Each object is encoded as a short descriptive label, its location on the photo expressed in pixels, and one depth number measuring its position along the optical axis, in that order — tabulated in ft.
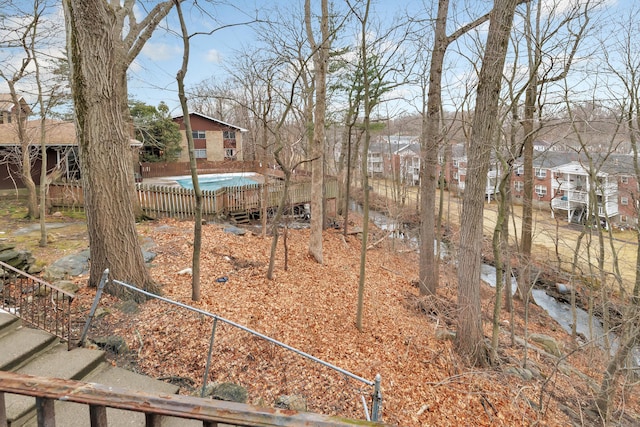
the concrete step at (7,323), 10.87
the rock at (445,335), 21.61
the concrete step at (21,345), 9.66
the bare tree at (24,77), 25.41
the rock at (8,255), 17.29
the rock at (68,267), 17.88
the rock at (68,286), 15.83
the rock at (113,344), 12.61
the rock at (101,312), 14.15
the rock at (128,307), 15.03
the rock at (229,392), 11.71
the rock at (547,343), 26.64
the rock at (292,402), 12.07
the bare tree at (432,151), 25.70
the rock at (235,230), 37.24
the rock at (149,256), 23.71
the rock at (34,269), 18.16
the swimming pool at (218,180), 64.59
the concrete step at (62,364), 9.80
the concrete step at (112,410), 8.73
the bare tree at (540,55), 23.33
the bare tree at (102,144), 14.55
